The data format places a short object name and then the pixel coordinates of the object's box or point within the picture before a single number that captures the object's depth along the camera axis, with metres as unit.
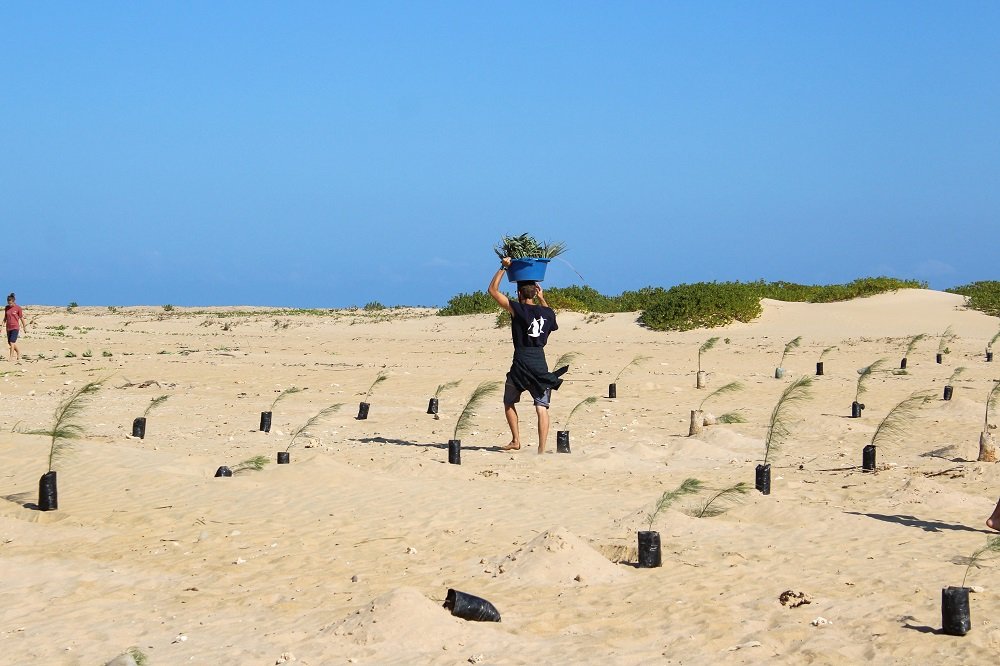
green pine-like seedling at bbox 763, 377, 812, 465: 10.41
